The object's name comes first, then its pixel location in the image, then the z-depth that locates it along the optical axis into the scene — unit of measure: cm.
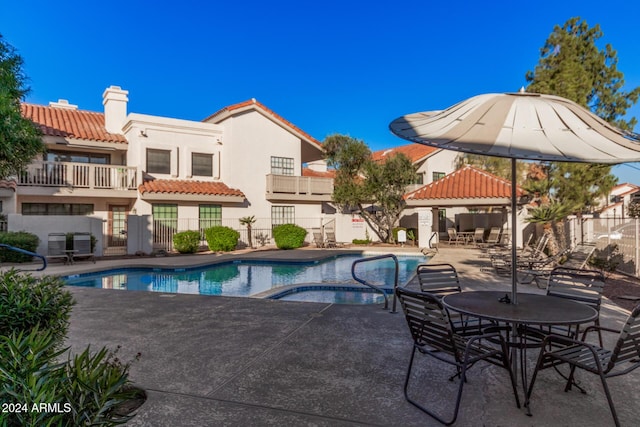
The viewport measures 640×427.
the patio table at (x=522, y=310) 346
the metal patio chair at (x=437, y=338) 327
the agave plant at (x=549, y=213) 1323
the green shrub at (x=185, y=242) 1873
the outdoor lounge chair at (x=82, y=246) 1550
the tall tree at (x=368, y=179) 2212
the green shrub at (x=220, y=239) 1991
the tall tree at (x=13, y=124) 647
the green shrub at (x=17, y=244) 1462
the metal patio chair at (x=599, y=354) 300
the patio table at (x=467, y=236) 2300
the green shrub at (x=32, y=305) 356
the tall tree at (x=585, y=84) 1524
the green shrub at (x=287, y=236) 2162
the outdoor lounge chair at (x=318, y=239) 2252
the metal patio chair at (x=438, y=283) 532
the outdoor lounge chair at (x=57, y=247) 1505
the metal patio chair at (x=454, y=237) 2312
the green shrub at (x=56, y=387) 180
